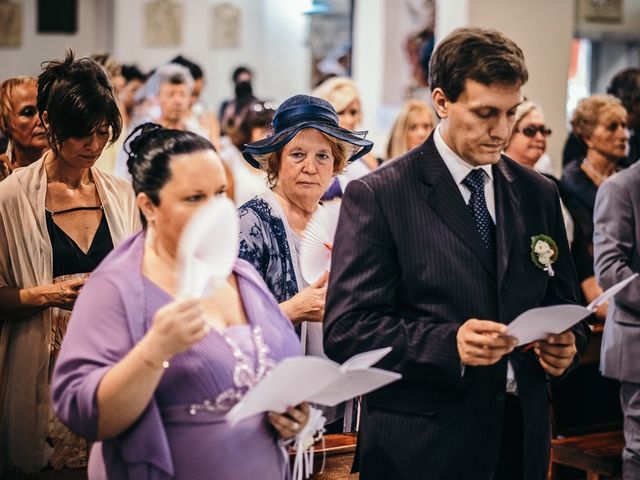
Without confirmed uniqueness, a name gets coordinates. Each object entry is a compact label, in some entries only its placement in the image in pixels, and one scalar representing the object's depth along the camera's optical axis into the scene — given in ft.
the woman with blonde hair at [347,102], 20.39
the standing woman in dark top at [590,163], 18.84
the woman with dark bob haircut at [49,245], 11.30
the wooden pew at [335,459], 11.02
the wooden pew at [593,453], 15.10
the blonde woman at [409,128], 21.62
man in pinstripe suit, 8.38
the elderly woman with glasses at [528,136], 19.43
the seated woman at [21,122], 13.58
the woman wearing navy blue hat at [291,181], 11.23
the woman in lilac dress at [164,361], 7.00
